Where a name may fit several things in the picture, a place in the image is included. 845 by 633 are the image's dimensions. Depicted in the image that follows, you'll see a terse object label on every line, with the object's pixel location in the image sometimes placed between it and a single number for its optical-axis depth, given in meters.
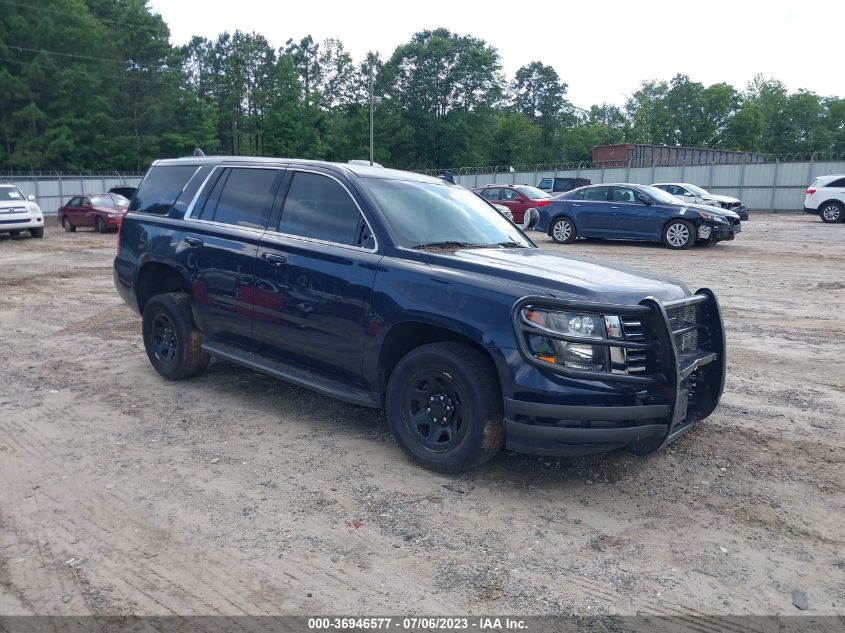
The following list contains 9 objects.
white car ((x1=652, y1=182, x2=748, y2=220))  24.38
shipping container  42.81
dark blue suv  3.93
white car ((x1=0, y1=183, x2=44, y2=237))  21.17
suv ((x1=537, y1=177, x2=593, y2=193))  34.22
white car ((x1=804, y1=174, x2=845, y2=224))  25.42
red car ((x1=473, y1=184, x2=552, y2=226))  22.93
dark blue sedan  16.94
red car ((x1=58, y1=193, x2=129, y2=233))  24.89
